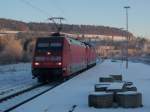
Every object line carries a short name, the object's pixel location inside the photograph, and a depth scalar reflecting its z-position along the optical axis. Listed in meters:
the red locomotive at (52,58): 34.03
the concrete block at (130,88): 21.67
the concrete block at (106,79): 29.27
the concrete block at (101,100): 18.14
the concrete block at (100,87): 21.74
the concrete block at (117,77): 32.72
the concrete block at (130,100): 18.16
